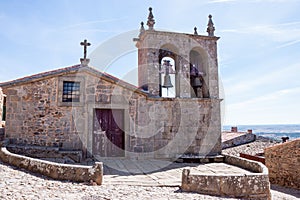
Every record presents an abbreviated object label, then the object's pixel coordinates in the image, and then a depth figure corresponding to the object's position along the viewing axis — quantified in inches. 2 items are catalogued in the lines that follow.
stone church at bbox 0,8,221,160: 364.5
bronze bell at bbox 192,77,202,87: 437.7
